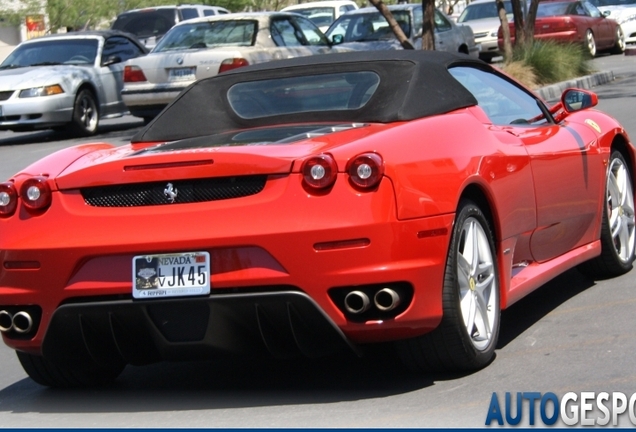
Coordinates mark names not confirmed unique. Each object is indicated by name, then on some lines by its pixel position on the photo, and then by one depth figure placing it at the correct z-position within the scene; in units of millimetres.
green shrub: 22203
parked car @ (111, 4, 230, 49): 27719
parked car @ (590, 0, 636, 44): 32656
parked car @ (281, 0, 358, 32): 34281
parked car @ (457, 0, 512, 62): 29906
